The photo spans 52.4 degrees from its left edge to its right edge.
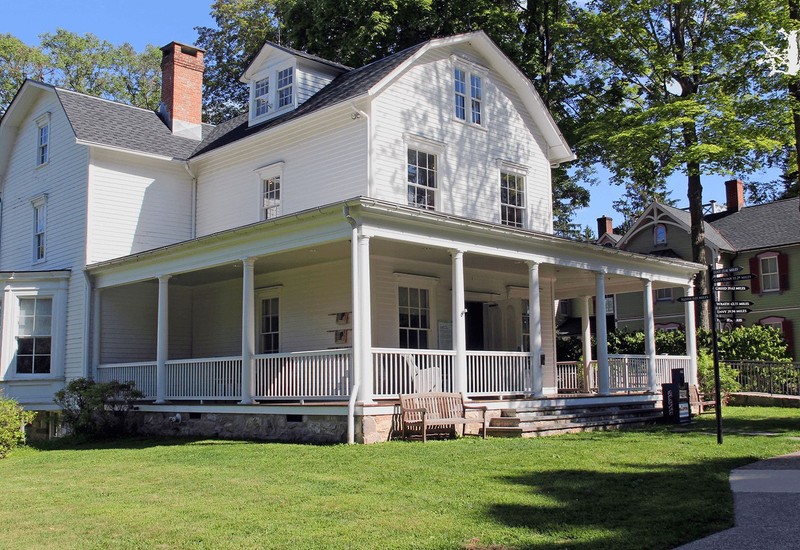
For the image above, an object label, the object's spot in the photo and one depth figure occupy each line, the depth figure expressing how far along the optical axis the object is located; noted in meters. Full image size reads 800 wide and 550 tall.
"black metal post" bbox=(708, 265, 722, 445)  11.98
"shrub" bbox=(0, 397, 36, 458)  15.74
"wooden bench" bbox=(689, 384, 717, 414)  19.59
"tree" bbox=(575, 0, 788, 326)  26.38
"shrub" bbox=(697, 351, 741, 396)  22.31
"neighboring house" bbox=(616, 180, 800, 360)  35.94
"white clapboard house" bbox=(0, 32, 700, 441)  15.42
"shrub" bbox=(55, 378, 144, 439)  17.59
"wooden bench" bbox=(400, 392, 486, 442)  13.50
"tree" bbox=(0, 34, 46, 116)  38.97
